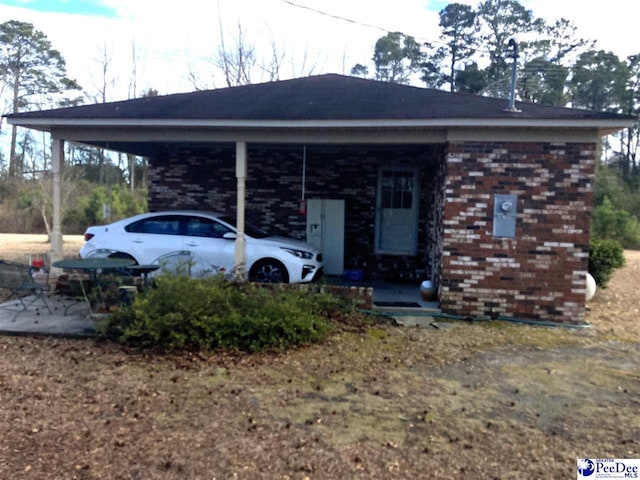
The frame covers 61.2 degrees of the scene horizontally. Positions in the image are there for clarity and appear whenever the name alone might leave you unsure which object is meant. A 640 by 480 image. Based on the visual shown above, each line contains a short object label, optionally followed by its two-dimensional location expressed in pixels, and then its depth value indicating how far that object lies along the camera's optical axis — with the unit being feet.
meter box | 26.50
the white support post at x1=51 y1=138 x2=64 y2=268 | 31.01
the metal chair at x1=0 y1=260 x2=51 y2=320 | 24.58
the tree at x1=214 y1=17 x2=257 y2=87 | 96.09
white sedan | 30.32
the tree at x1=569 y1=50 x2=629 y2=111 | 111.14
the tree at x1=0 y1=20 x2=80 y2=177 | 117.60
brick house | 26.17
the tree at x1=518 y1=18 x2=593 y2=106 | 104.06
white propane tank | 31.19
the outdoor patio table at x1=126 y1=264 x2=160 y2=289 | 25.29
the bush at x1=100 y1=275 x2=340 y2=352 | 20.59
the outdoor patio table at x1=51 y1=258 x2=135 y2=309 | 23.35
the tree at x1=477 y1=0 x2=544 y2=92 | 110.11
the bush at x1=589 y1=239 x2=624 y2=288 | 35.14
